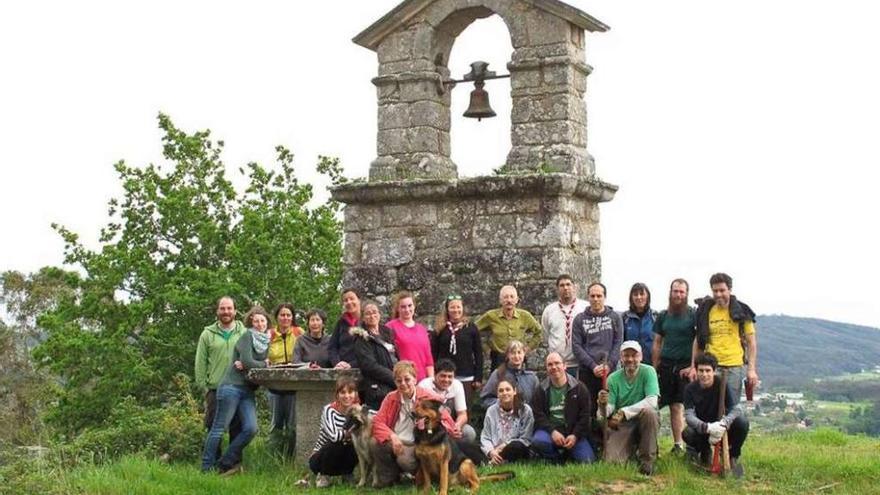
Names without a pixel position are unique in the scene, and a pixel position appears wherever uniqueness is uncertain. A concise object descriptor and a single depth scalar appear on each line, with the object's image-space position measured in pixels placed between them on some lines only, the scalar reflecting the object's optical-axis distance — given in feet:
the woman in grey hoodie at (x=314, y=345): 32.78
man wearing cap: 30.86
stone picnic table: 31.35
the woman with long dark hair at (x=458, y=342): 32.60
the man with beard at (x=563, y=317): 32.76
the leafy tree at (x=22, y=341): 92.79
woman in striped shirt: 30.14
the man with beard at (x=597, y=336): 32.27
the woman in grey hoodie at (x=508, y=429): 31.73
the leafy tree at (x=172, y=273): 68.08
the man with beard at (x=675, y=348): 32.50
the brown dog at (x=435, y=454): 28.22
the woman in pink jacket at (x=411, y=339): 32.09
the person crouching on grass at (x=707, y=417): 30.60
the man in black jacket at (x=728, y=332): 31.55
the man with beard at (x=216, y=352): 32.76
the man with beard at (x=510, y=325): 33.04
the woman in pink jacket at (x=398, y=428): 29.30
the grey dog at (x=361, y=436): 29.68
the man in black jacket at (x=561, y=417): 31.42
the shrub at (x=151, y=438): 35.09
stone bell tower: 35.24
